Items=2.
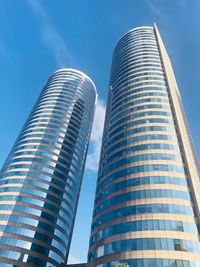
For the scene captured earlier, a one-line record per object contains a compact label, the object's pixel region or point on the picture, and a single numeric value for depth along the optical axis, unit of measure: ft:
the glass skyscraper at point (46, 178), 241.55
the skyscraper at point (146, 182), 157.69
